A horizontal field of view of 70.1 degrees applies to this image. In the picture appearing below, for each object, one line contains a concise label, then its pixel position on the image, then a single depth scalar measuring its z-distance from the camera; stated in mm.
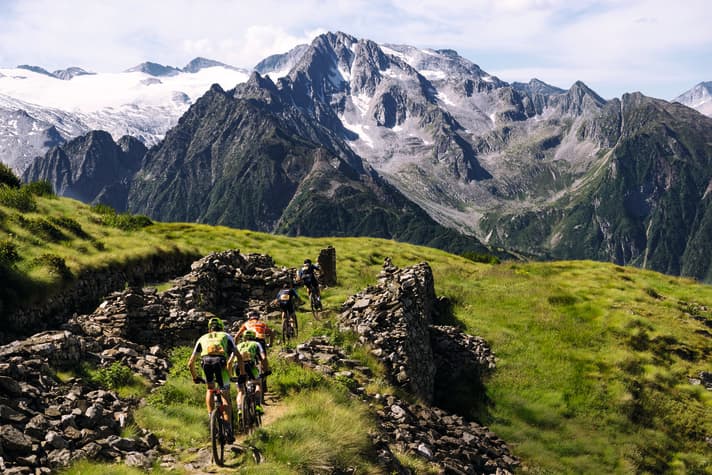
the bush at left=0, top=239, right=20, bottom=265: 26480
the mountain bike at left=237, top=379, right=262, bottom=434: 16125
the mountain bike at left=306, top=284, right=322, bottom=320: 33844
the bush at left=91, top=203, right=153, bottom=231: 45094
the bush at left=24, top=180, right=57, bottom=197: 43388
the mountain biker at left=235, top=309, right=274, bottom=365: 19922
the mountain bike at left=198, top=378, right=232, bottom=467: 13750
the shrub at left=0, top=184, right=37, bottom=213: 34844
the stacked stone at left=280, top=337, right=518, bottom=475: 19925
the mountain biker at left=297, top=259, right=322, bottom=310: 33438
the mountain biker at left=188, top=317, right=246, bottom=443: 15539
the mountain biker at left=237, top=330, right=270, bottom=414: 17122
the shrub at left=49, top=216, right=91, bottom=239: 35844
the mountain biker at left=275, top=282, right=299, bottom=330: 27375
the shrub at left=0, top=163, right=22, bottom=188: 41762
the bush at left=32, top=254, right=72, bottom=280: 28062
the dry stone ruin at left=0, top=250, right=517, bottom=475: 13523
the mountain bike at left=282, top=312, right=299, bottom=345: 27828
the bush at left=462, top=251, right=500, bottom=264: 92312
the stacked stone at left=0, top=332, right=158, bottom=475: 12195
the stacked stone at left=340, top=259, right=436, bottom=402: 27000
